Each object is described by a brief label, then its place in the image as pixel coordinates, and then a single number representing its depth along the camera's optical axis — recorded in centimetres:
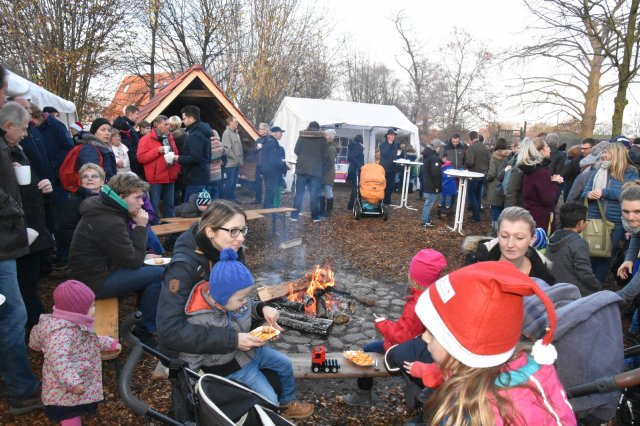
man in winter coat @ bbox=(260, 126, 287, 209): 1074
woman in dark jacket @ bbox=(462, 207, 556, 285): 364
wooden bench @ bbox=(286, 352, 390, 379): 343
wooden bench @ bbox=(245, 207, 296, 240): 880
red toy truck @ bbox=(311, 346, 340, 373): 346
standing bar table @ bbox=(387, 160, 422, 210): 1295
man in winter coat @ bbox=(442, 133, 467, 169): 1275
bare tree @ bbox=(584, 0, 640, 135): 1009
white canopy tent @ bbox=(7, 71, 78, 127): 620
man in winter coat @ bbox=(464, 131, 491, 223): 1189
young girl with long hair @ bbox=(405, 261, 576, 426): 157
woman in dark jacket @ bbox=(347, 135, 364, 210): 1429
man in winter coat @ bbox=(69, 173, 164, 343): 406
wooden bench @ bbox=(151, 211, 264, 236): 633
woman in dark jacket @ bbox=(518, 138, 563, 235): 768
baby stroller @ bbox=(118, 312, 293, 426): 202
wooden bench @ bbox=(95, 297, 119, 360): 417
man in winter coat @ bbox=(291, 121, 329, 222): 1077
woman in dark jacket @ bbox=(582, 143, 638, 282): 632
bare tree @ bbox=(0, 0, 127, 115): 1403
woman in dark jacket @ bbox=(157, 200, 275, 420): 276
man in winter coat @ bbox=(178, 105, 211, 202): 809
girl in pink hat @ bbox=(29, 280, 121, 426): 294
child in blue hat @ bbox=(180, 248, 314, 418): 270
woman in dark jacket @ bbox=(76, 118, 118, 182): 624
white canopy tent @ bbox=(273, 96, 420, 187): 1585
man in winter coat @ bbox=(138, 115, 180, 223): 802
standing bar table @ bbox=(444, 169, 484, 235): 984
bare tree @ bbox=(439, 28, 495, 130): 3531
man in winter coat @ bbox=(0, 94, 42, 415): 328
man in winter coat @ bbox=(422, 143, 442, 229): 1116
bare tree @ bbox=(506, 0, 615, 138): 1794
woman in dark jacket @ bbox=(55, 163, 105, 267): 534
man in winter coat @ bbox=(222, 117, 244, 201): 1145
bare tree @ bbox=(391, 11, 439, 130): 3591
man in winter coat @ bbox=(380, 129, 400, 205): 1375
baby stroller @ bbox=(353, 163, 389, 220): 1148
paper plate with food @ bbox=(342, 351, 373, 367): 355
